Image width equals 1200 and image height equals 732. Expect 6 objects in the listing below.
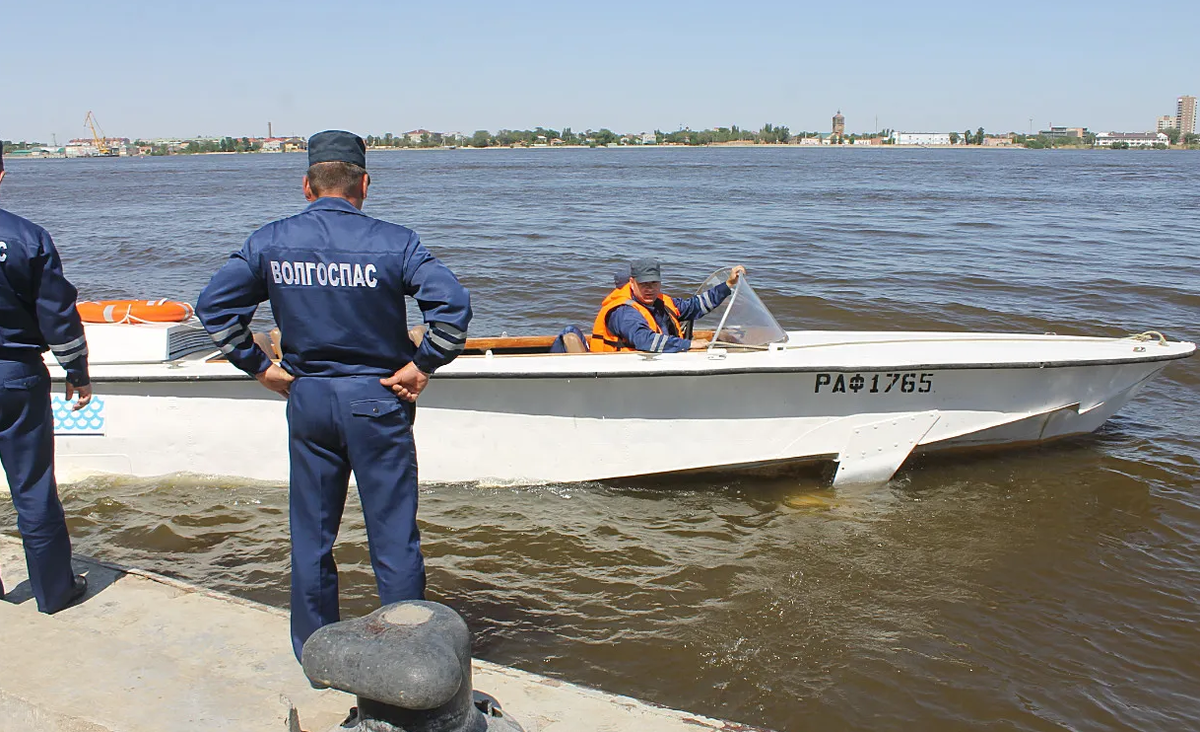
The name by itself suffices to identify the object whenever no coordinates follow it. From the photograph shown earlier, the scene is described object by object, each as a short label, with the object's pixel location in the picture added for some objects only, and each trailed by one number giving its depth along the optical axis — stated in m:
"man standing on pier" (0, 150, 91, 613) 3.21
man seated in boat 5.82
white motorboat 5.56
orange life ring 5.81
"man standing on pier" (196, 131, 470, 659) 2.78
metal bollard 1.84
